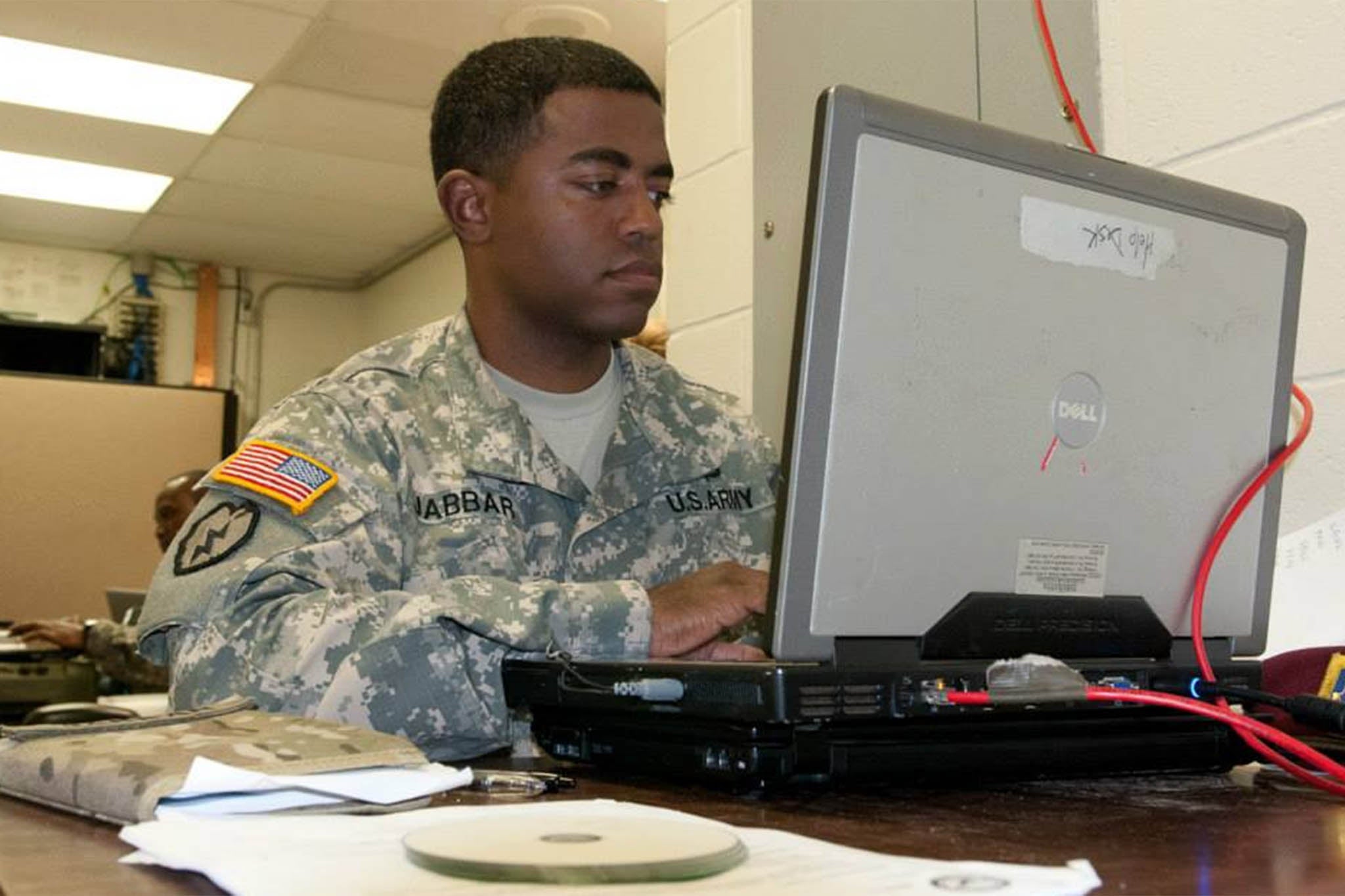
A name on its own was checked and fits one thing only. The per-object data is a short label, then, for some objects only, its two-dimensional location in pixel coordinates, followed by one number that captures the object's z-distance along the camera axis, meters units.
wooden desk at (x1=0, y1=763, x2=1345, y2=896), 0.52
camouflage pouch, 0.63
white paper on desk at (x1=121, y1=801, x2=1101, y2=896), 0.45
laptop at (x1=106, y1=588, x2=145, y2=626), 3.73
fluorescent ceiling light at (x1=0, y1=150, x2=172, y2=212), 4.82
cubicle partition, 5.32
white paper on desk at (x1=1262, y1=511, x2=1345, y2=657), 1.22
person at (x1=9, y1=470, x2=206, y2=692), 3.44
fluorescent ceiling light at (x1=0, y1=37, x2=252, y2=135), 3.87
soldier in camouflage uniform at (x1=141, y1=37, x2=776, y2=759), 1.03
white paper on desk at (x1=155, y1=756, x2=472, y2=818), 0.61
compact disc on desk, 0.46
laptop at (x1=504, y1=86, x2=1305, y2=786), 0.69
